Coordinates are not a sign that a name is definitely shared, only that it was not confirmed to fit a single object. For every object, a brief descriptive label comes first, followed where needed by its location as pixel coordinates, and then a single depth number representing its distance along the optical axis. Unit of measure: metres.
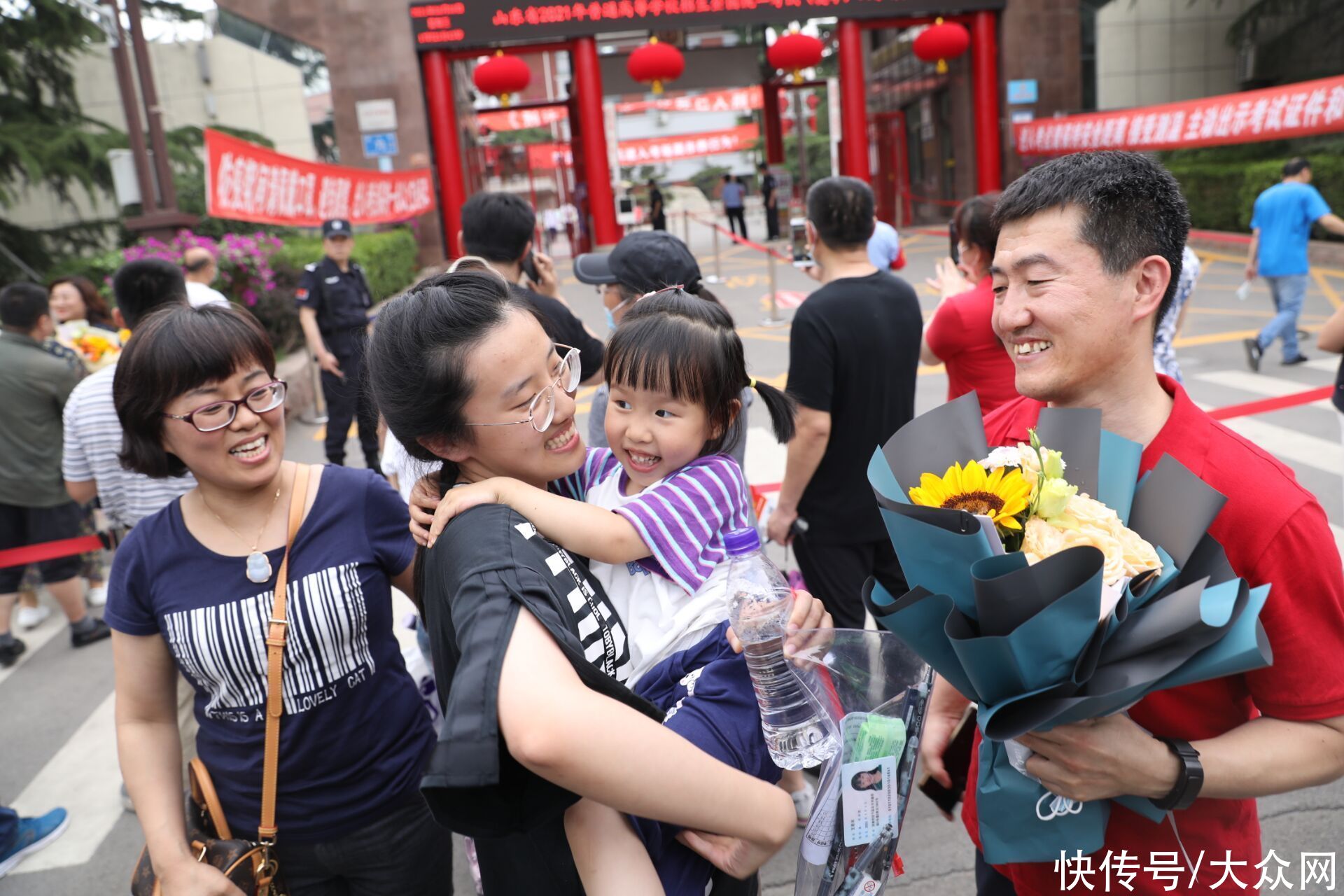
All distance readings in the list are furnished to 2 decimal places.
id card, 1.36
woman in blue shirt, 1.90
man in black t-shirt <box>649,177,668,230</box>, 19.94
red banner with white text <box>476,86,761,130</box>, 28.09
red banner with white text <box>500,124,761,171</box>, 33.19
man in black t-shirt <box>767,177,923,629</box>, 3.34
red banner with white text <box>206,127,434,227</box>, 8.94
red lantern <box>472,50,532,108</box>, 15.35
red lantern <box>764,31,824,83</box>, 15.95
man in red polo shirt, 1.38
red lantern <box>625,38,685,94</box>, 15.93
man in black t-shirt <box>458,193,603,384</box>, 4.00
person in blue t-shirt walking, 8.11
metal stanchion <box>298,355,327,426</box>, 9.43
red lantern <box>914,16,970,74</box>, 17.36
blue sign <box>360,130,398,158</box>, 17.28
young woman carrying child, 1.06
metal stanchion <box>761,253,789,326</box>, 12.16
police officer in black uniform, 6.89
